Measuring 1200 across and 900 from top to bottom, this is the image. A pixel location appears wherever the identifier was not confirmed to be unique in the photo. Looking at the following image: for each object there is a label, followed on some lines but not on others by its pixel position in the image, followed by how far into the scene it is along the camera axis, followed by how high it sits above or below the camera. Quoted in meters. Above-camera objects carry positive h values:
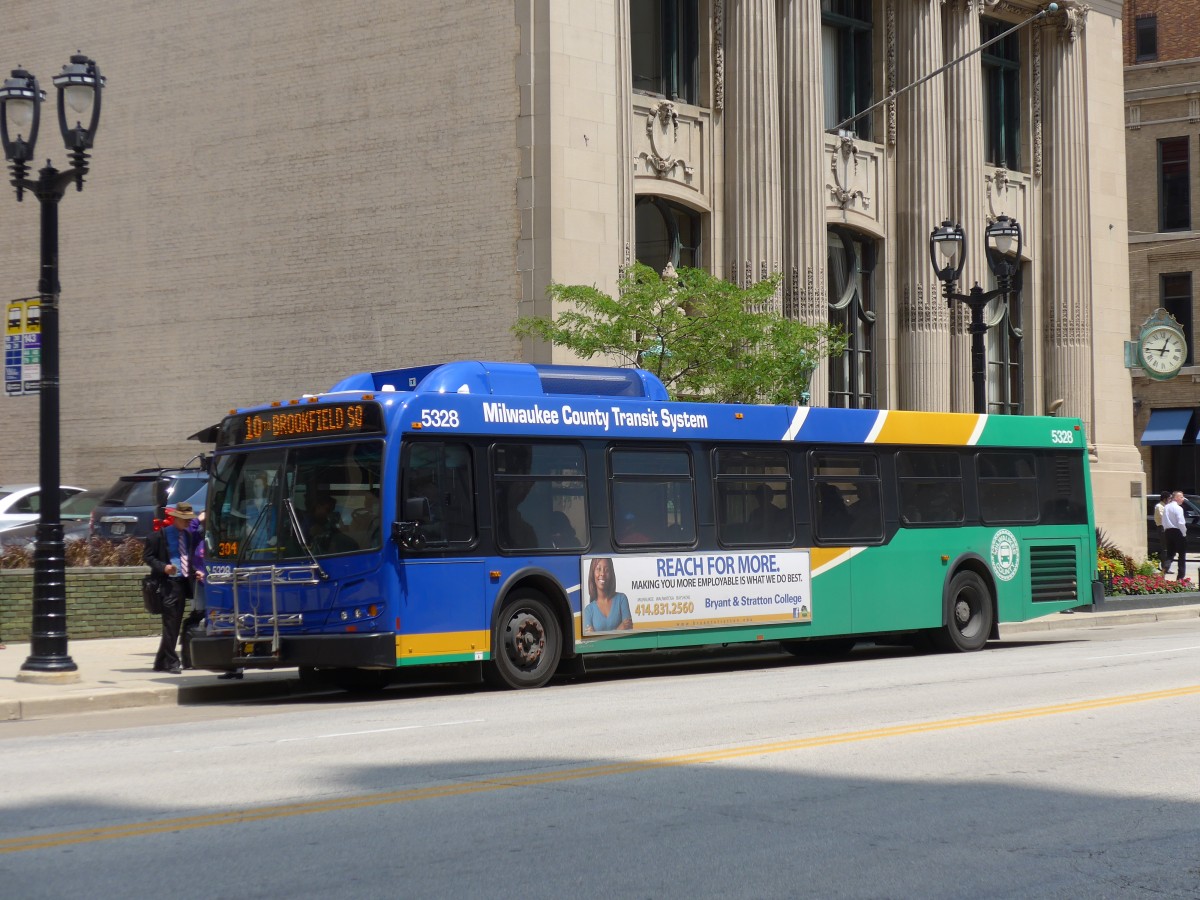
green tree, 23.84 +2.43
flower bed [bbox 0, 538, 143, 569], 22.52 -0.60
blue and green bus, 15.39 -0.24
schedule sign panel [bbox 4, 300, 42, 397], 17.41 +1.76
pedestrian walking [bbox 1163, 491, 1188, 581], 33.47 -0.75
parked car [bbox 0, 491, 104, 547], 24.59 -0.21
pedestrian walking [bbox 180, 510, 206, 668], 17.11 -0.90
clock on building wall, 43.31 +3.93
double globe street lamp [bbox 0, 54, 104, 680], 16.06 +2.10
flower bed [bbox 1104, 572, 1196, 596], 30.81 -1.74
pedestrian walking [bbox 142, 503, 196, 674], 17.34 -0.63
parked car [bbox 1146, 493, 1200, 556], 46.88 -0.87
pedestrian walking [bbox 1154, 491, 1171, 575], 34.38 -0.82
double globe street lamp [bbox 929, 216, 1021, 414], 25.45 +3.63
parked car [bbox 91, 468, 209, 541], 23.91 +0.13
